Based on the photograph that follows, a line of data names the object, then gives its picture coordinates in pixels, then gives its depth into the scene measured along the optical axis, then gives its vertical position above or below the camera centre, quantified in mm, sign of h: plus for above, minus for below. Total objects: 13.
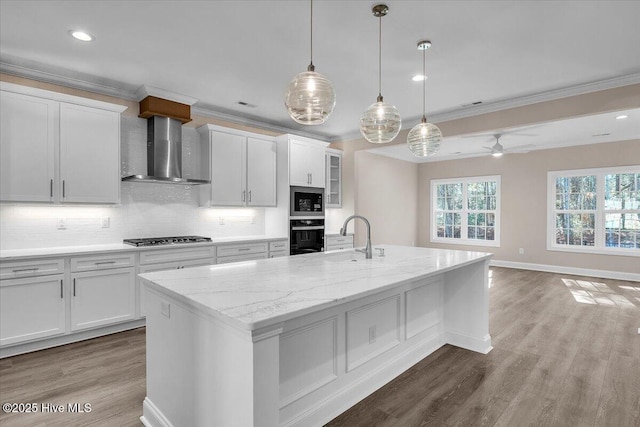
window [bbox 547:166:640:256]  6133 +18
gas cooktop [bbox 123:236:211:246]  3742 -331
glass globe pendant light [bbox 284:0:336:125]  2041 +713
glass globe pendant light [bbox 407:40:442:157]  3020 +667
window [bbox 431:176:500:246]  7754 +23
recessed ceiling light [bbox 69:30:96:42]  2697 +1433
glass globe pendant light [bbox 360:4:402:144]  2592 +705
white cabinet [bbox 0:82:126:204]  3072 +633
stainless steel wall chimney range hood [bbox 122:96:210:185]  3945 +878
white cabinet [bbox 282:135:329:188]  5105 +788
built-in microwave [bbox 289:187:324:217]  5148 +163
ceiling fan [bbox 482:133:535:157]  5848 +1280
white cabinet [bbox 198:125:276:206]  4477 +632
